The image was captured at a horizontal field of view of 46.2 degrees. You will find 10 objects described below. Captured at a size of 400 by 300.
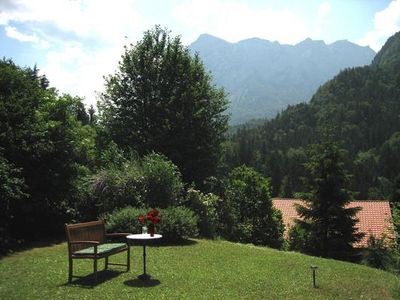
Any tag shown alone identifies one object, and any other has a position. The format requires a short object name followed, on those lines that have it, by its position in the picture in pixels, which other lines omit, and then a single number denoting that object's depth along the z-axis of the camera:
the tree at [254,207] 28.31
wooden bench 9.71
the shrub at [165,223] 15.61
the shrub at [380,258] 17.50
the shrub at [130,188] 18.16
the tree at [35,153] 15.45
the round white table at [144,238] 10.03
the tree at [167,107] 25.77
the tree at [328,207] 24.69
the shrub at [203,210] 19.36
